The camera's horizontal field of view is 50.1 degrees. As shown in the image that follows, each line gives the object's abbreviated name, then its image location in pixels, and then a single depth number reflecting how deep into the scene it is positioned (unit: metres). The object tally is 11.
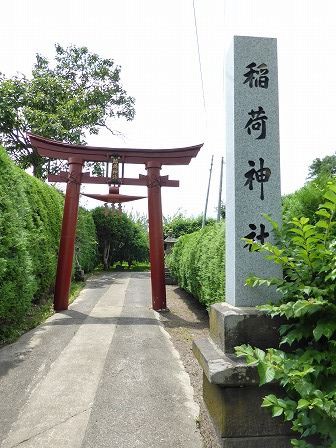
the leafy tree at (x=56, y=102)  15.48
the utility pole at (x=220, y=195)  22.73
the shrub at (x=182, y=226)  26.91
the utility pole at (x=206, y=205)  24.51
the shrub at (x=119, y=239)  23.62
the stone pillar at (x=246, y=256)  2.32
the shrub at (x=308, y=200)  2.75
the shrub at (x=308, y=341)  1.89
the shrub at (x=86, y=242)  15.93
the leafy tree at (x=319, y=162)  39.44
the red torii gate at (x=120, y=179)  8.55
